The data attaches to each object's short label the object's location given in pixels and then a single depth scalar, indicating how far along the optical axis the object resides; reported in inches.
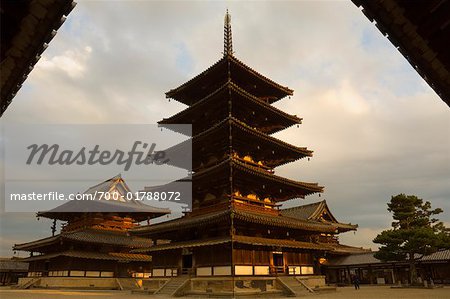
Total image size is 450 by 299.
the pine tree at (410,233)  1237.1
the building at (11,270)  1971.0
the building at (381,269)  1440.7
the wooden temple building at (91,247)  1419.8
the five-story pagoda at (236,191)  895.1
